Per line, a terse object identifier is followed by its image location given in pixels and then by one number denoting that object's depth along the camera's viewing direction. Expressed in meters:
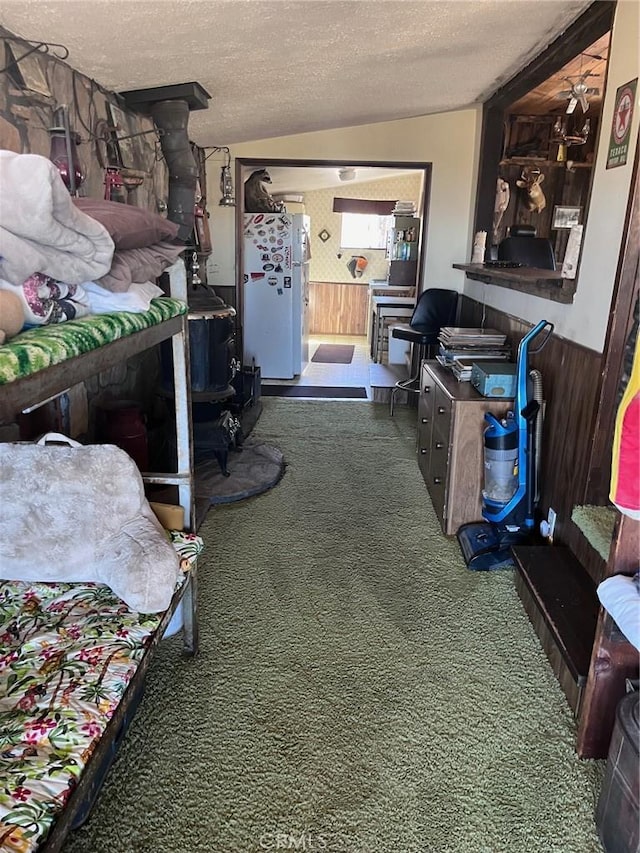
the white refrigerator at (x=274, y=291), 5.27
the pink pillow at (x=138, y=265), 1.42
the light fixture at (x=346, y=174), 6.68
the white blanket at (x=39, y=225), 1.01
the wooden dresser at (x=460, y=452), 2.71
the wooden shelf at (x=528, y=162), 4.20
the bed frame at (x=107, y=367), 0.98
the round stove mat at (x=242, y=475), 3.15
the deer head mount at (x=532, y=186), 4.39
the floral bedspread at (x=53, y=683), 1.02
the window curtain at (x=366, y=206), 8.53
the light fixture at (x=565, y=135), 3.78
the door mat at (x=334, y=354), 6.96
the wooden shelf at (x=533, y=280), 2.51
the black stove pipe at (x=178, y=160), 2.92
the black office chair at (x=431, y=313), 4.53
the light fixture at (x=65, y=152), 2.05
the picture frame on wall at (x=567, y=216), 4.00
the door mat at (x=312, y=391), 5.30
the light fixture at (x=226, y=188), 4.51
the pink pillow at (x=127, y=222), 1.45
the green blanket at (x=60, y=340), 0.94
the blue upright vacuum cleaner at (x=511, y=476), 2.50
